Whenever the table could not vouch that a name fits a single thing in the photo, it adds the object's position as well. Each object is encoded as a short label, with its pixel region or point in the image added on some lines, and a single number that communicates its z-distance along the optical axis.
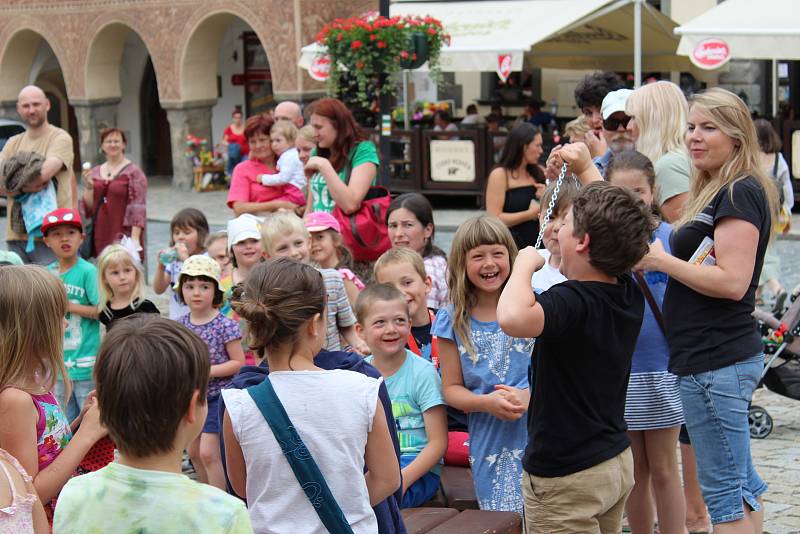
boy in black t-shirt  3.62
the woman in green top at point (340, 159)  7.12
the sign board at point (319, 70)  19.16
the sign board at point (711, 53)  15.70
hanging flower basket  15.08
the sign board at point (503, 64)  18.44
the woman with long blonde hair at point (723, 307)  4.26
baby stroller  7.26
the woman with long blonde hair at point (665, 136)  5.28
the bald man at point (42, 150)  8.63
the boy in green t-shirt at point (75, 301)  6.77
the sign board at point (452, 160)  19.12
